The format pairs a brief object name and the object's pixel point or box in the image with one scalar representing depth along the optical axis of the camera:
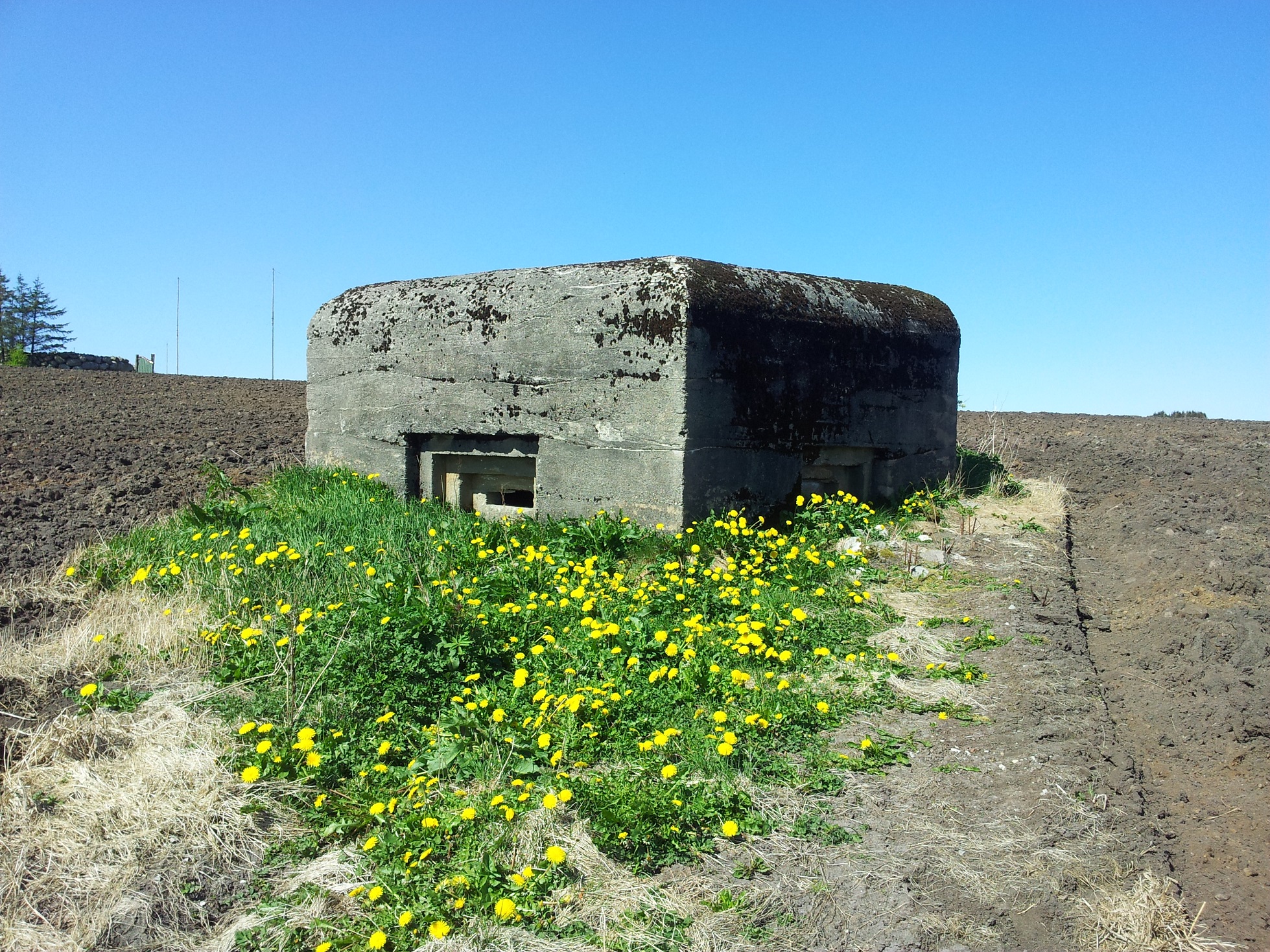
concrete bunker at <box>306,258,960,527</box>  5.71
